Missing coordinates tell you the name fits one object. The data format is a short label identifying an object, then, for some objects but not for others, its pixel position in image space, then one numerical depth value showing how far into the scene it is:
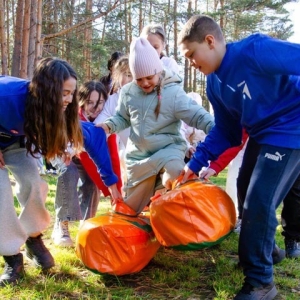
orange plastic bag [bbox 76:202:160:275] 2.62
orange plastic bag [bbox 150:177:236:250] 2.46
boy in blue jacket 2.32
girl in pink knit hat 3.13
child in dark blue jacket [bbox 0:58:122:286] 2.49
